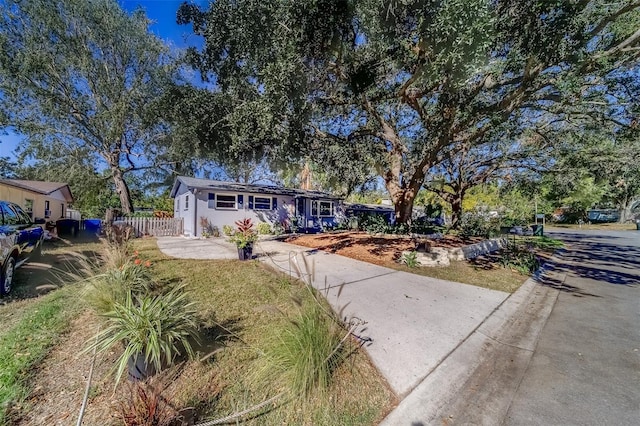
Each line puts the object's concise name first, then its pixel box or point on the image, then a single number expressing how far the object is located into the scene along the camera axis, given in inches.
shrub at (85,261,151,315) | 128.9
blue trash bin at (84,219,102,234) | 671.0
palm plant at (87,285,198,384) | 96.5
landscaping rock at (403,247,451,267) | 310.0
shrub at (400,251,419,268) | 305.3
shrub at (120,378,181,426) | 70.7
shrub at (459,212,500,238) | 553.5
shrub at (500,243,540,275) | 311.6
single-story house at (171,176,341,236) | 577.7
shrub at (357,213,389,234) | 618.0
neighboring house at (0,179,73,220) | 539.5
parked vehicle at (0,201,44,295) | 185.8
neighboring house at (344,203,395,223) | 921.1
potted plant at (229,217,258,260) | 310.0
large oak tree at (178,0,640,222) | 212.5
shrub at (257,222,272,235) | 626.2
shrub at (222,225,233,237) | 551.1
